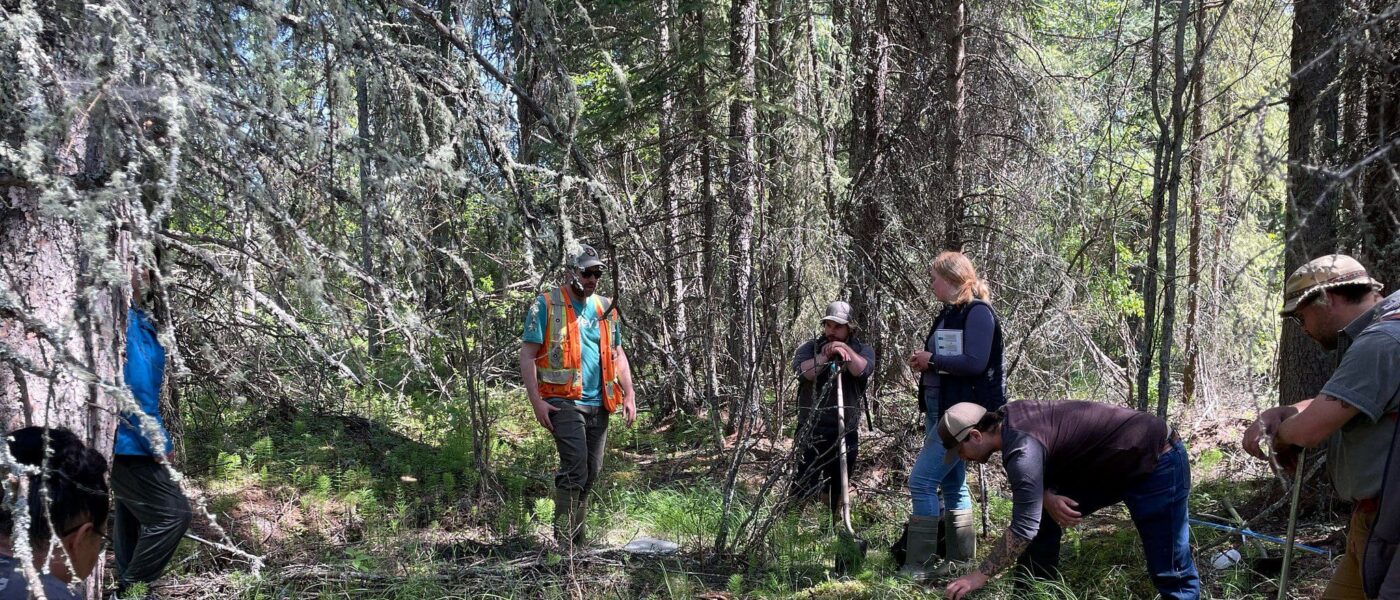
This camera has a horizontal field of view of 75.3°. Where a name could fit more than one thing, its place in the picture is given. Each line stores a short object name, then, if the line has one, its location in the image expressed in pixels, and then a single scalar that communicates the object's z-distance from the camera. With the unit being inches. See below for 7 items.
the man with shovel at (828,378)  230.1
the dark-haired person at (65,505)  89.4
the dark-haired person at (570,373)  214.1
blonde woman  195.0
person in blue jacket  158.9
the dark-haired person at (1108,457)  151.9
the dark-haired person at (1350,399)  111.7
